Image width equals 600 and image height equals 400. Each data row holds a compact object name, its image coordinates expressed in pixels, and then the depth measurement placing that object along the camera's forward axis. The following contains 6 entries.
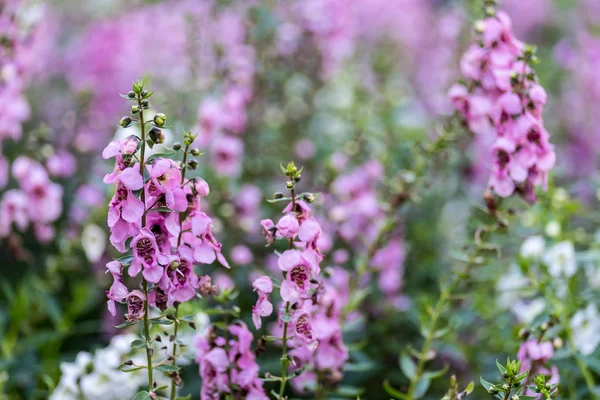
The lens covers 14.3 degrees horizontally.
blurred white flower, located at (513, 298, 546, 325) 1.05
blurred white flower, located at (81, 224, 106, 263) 1.15
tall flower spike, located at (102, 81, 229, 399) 0.86
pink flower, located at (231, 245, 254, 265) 1.17
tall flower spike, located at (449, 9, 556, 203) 0.94
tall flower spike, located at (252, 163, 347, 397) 0.87
